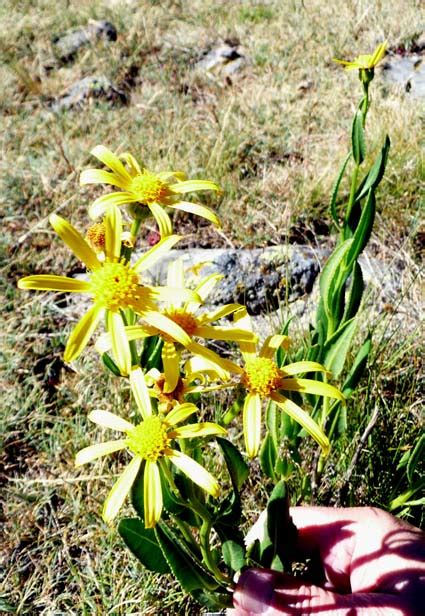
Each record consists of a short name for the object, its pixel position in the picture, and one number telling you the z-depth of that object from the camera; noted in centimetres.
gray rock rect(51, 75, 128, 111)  103
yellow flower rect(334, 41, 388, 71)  38
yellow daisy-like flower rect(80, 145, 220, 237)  34
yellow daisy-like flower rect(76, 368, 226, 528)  31
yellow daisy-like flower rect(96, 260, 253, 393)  31
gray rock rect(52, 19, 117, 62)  122
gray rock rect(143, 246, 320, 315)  61
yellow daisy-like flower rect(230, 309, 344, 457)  33
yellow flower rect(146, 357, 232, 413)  32
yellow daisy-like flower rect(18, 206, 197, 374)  31
